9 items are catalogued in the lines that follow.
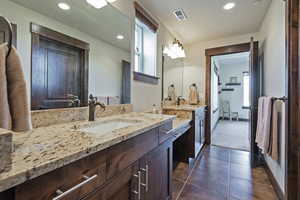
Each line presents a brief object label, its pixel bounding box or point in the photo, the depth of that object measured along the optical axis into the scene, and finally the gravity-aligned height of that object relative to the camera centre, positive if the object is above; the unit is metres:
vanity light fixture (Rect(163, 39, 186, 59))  2.73 +0.92
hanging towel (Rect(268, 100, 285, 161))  1.68 -0.28
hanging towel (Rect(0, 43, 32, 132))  0.62 +0.03
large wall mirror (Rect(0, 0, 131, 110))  0.99 +0.41
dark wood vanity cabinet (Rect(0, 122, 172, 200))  0.52 -0.36
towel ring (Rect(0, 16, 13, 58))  0.66 +0.24
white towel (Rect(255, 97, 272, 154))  1.81 -0.29
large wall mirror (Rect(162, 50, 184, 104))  2.86 +0.49
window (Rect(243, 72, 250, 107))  6.85 +0.55
